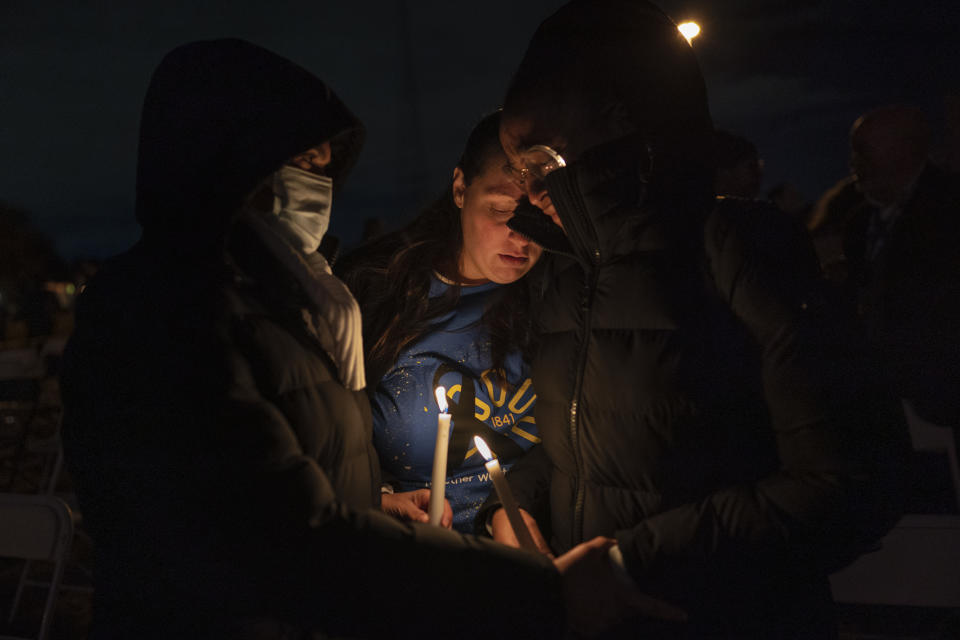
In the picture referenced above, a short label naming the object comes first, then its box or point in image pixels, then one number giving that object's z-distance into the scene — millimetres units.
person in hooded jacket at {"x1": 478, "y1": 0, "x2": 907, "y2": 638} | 1239
